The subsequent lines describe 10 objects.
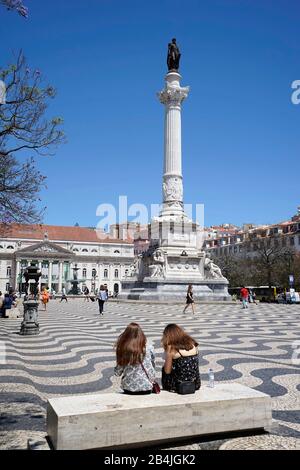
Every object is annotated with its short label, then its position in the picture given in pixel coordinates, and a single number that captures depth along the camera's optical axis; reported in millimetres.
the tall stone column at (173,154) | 32438
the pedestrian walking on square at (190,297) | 19188
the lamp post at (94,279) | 97212
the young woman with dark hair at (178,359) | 3916
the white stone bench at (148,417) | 3162
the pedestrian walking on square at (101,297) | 19066
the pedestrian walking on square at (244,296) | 25594
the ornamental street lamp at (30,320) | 11336
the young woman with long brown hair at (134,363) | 3855
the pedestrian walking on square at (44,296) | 23661
